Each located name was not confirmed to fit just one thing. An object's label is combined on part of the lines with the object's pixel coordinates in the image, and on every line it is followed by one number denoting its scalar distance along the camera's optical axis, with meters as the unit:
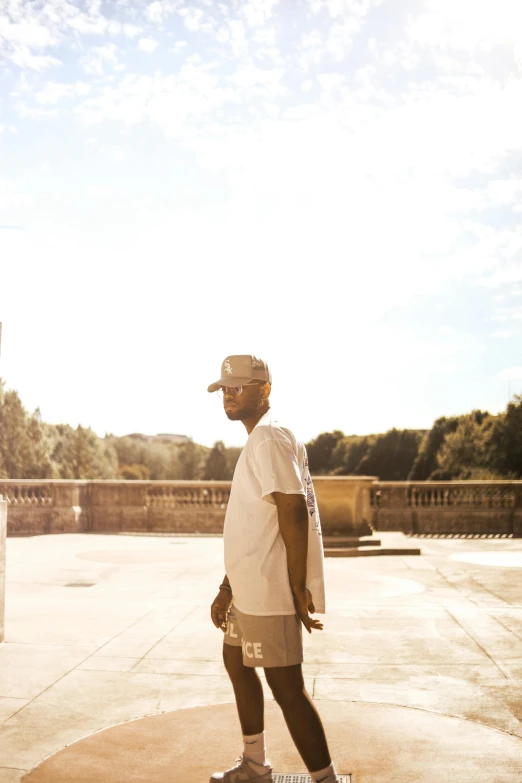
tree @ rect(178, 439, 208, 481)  97.31
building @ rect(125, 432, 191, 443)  151.25
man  3.05
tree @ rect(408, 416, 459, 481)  79.88
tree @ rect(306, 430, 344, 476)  113.38
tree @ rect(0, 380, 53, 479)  57.84
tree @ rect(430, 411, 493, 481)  67.75
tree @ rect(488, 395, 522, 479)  58.09
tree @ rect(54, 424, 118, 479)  68.12
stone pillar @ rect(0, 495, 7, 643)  6.11
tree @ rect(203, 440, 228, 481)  87.32
